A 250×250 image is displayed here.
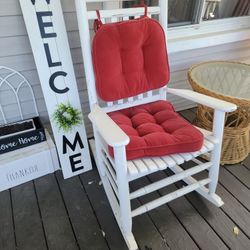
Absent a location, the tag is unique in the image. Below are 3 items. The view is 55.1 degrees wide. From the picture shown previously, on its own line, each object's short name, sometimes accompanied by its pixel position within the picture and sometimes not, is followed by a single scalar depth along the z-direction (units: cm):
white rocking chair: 91
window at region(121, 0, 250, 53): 162
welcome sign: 111
